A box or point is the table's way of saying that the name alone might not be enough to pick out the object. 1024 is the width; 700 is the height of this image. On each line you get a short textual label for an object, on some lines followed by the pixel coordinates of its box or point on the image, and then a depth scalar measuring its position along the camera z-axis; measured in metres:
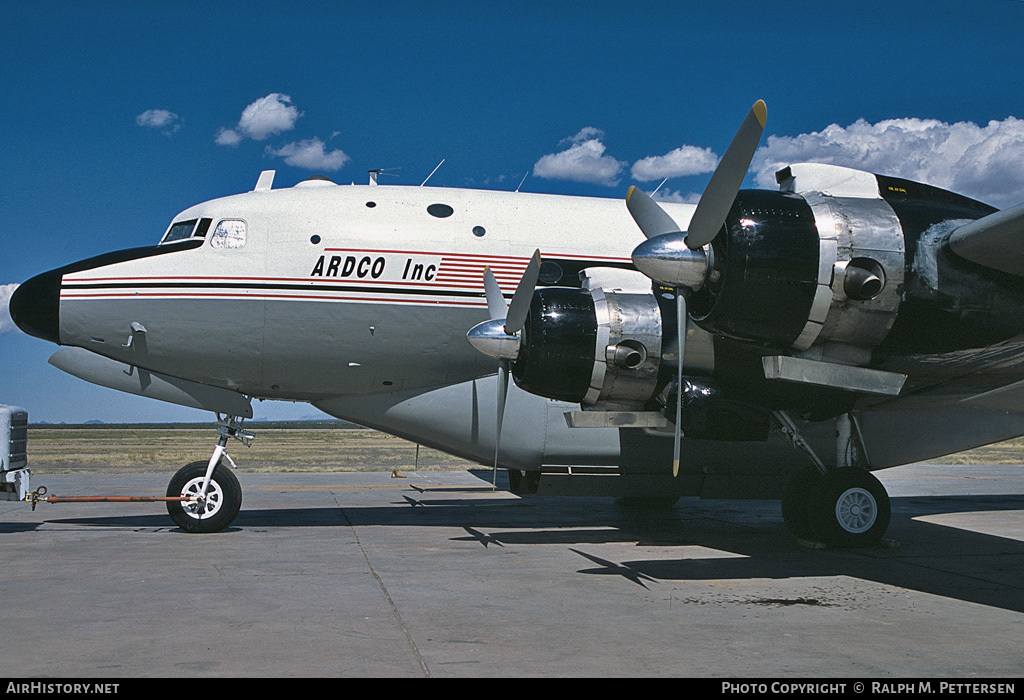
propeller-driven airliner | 8.67
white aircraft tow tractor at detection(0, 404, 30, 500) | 11.39
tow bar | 11.24
